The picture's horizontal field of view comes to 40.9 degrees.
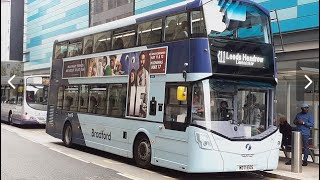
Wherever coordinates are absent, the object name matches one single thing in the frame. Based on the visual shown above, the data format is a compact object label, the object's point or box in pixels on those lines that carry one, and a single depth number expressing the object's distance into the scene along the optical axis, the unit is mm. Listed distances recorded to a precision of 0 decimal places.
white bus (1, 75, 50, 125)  21672
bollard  9172
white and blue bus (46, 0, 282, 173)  7996
